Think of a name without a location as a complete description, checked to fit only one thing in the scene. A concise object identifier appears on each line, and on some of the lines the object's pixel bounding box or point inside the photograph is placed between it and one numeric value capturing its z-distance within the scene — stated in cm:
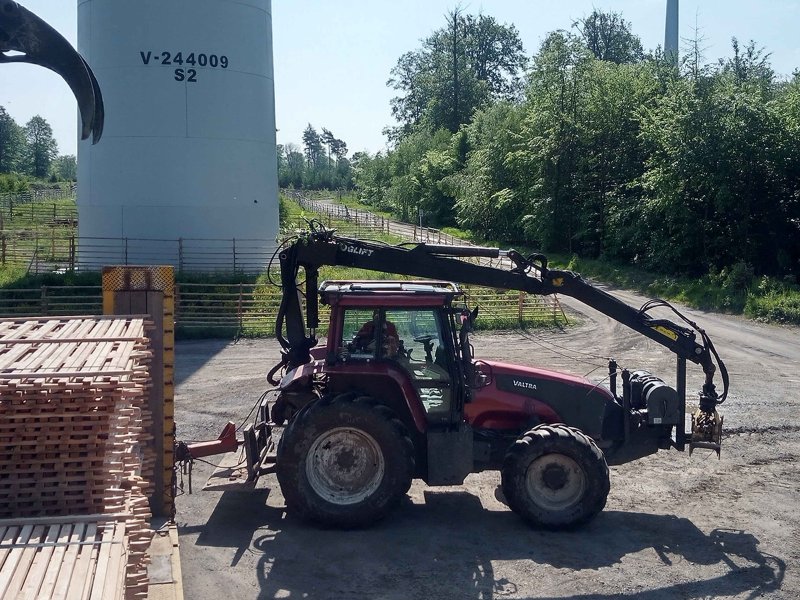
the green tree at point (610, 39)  8319
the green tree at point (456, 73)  7556
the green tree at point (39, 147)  12194
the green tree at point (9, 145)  10894
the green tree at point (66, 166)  14971
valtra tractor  922
